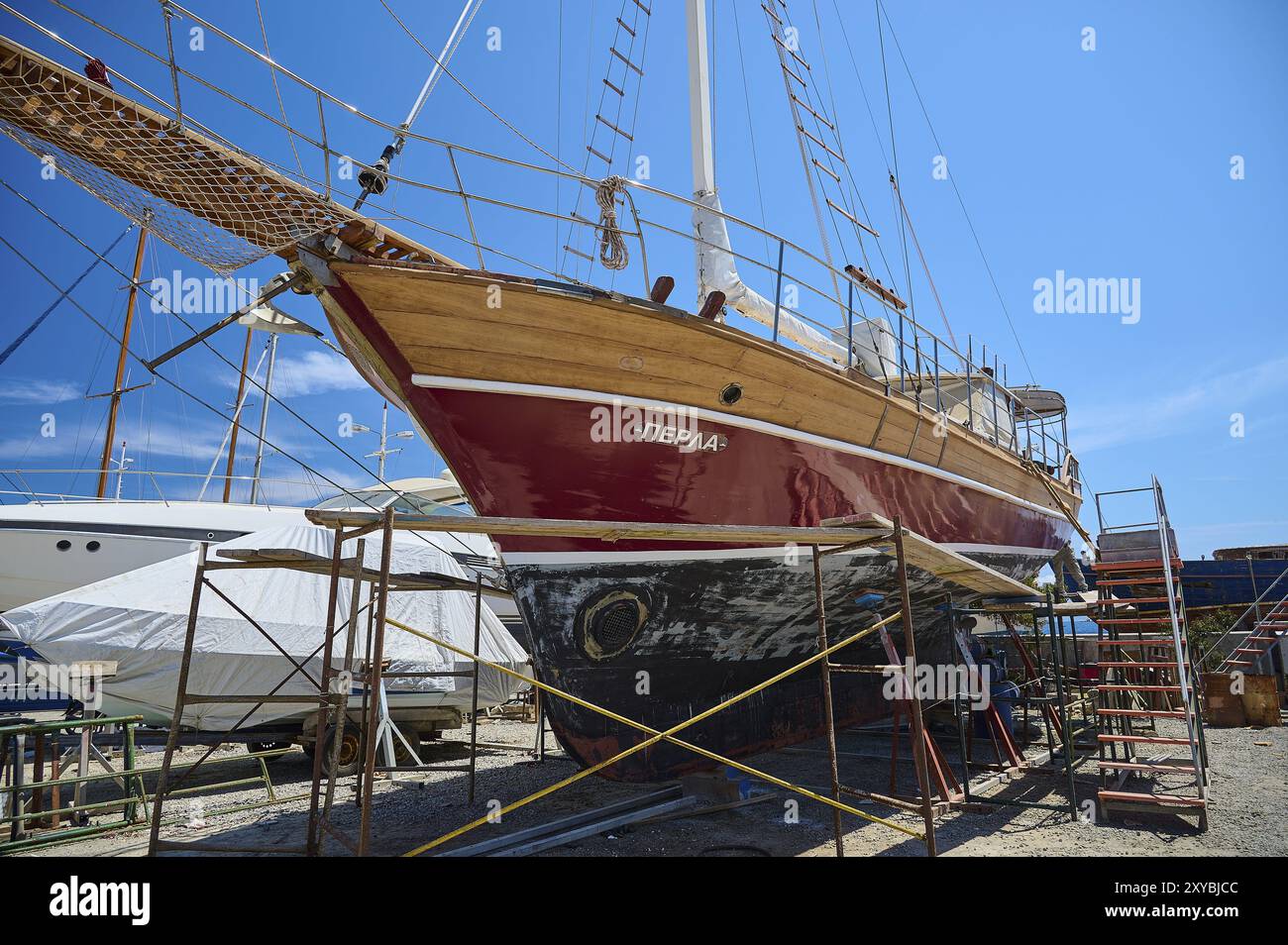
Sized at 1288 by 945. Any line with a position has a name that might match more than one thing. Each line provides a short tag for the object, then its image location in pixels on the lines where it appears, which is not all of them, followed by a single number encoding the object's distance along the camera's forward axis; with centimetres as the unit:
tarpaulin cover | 813
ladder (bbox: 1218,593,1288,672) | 1223
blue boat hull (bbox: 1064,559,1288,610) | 2117
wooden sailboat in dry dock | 457
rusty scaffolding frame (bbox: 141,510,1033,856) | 392
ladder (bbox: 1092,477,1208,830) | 592
